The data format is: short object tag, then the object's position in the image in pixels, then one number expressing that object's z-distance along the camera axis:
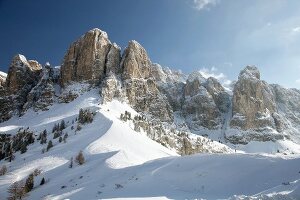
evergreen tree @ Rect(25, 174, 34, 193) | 30.87
